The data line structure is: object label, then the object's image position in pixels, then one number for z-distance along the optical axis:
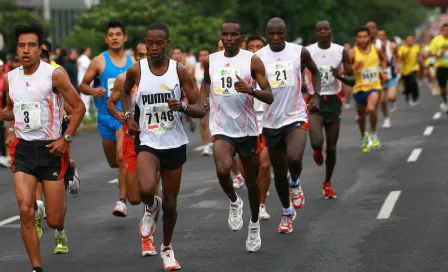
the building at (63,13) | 58.25
